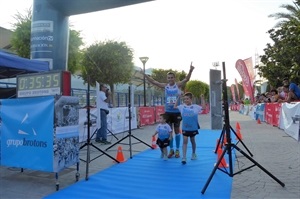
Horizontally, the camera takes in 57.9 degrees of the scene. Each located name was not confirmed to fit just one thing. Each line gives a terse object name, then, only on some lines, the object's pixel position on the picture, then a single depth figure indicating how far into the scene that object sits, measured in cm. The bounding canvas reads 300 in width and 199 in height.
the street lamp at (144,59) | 1935
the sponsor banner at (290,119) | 903
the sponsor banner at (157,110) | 1836
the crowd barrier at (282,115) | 923
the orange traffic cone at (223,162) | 532
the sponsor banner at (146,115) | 1566
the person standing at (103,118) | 902
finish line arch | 772
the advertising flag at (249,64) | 2744
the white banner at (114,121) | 968
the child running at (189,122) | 590
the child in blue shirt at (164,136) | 632
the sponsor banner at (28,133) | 448
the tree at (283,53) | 2278
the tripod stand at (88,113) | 526
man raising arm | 647
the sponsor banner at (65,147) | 445
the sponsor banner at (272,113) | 1283
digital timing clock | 457
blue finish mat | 400
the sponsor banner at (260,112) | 1769
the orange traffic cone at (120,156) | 619
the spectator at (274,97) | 1399
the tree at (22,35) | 1416
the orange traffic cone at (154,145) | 784
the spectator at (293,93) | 1023
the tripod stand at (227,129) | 434
